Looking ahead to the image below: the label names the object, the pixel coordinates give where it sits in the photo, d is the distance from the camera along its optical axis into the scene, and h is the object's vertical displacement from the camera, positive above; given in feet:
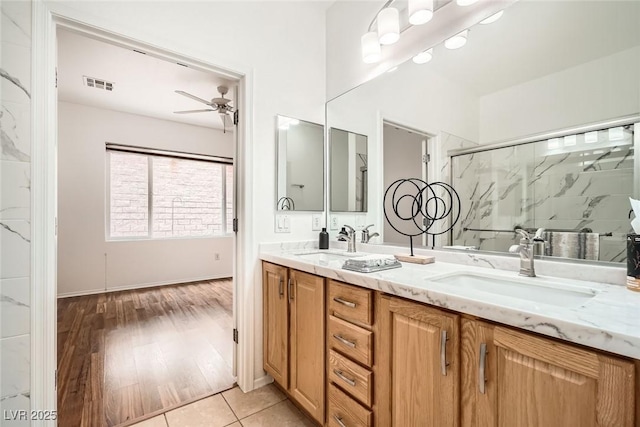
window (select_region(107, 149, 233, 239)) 13.58 +0.87
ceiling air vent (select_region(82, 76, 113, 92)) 10.11 +4.82
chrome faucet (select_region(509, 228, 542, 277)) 3.60 -0.55
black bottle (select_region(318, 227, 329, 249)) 6.78 -0.68
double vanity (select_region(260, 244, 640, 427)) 1.97 -1.26
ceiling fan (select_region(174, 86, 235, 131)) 10.39 +4.07
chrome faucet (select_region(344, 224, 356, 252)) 6.31 -0.61
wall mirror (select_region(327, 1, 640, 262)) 3.26 +1.26
